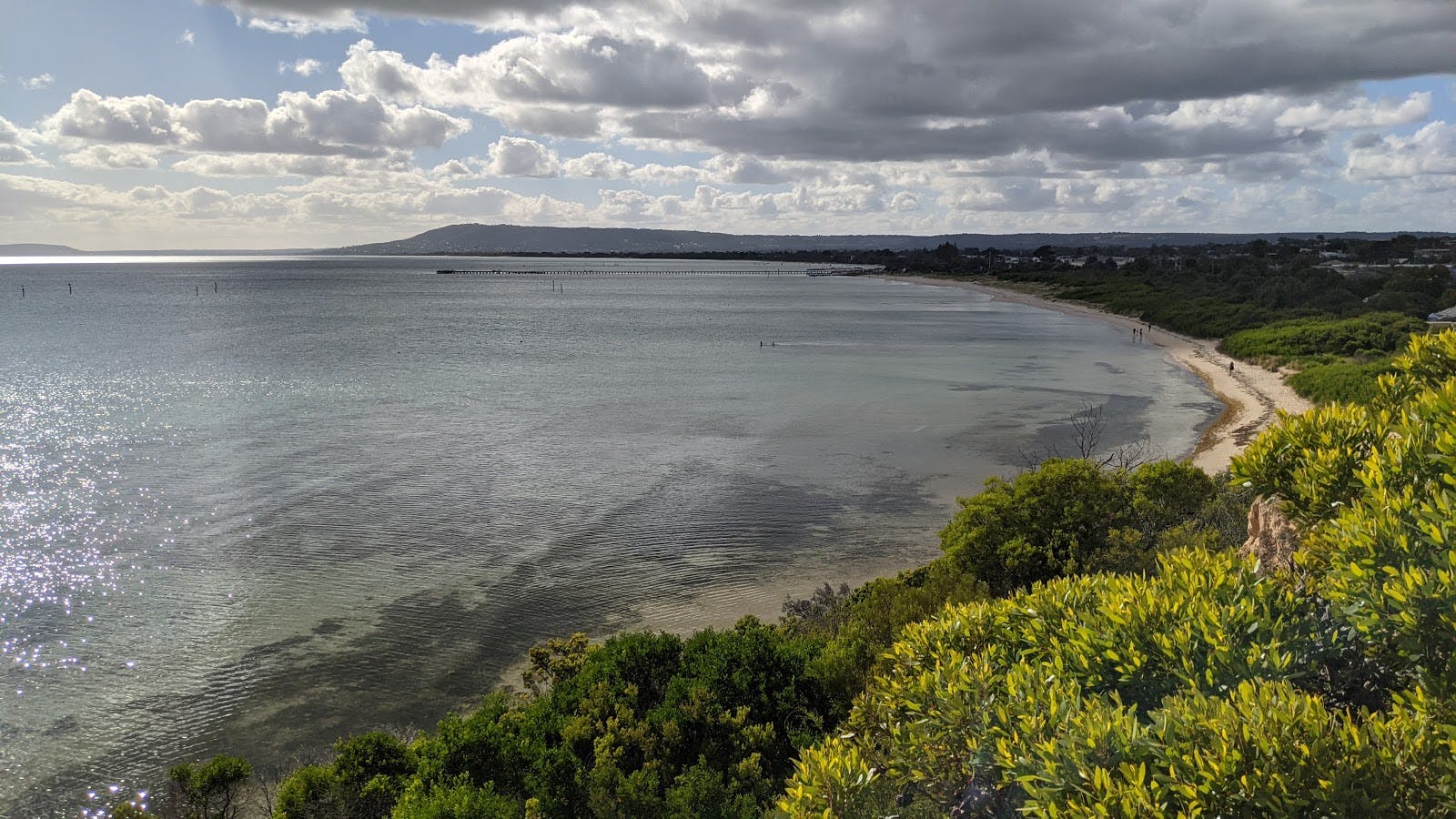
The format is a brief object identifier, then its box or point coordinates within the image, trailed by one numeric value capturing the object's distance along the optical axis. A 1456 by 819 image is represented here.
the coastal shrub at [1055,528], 15.32
